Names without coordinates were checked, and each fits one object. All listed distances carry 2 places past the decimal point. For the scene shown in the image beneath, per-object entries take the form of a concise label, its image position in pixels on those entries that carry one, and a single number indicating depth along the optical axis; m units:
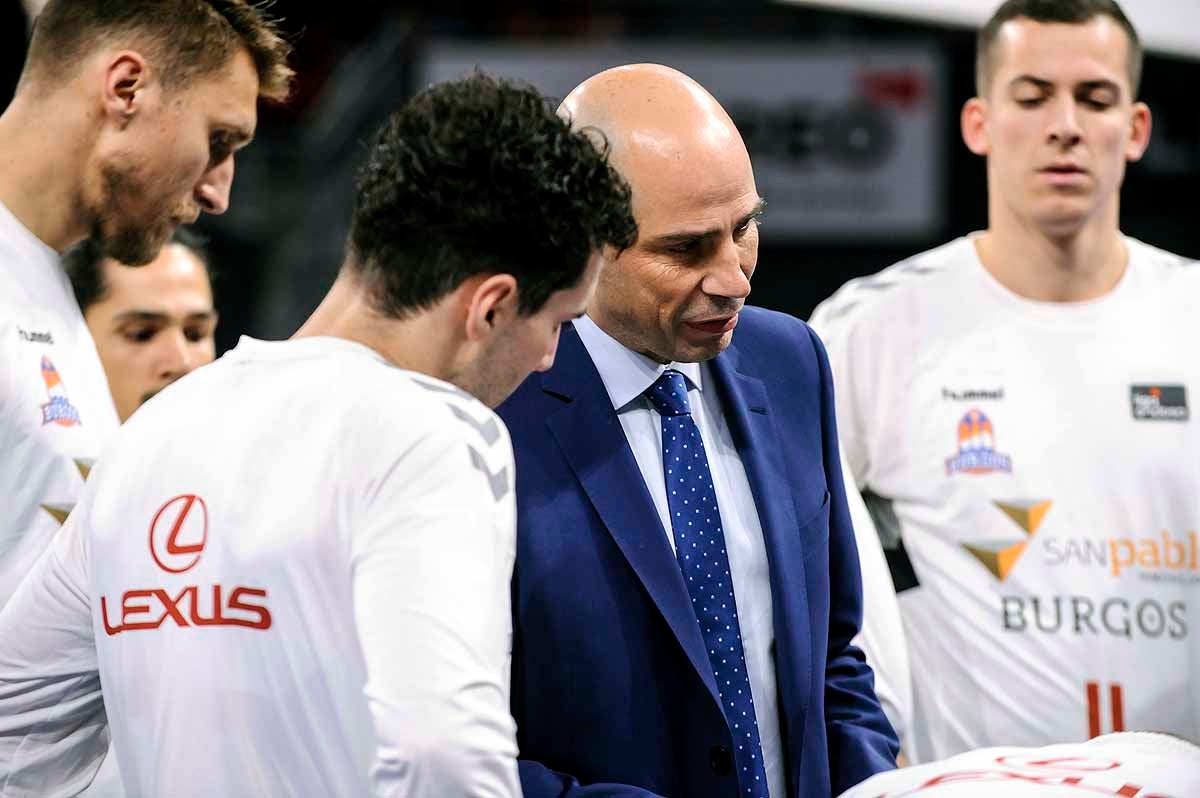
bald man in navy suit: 5.62
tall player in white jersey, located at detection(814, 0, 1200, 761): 6.16
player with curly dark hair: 4.71
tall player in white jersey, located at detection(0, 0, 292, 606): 5.85
